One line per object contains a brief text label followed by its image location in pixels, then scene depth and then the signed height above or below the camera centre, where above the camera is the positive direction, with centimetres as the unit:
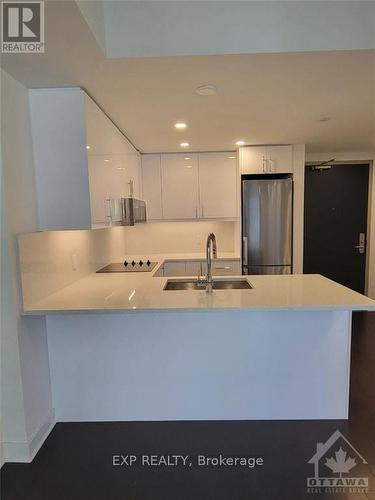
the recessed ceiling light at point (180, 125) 269 +84
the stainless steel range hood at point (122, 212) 230 +5
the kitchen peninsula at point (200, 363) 203 -100
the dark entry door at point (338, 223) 445 -15
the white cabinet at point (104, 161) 198 +45
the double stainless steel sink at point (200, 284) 250 -58
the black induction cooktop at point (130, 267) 314 -55
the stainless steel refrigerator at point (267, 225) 357 -12
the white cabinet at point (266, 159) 358 +67
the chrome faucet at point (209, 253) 223 -28
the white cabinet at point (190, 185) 385 +40
